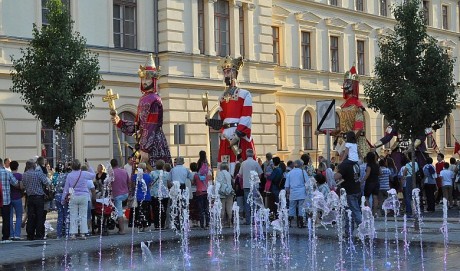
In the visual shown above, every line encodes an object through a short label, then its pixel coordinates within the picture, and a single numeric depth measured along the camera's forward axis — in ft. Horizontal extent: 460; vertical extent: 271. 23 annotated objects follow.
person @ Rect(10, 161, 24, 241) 53.72
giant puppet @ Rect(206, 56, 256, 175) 62.75
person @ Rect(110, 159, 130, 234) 54.85
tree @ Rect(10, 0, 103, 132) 70.79
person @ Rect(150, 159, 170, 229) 57.77
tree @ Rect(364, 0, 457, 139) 58.23
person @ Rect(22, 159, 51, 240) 53.06
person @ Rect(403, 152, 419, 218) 66.74
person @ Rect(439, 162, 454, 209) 75.10
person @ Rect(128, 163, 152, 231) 57.11
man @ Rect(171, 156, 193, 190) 58.23
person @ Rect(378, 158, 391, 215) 67.77
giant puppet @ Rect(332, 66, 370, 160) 79.61
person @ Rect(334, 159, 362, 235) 46.34
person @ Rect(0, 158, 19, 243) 52.01
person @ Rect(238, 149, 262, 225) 59.86
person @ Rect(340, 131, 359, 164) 46.83
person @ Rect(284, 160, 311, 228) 56.24
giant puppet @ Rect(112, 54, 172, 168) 67.21
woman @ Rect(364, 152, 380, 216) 55.83
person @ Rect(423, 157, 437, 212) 73.46
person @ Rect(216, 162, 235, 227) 57.82
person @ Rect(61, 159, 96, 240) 51.47
